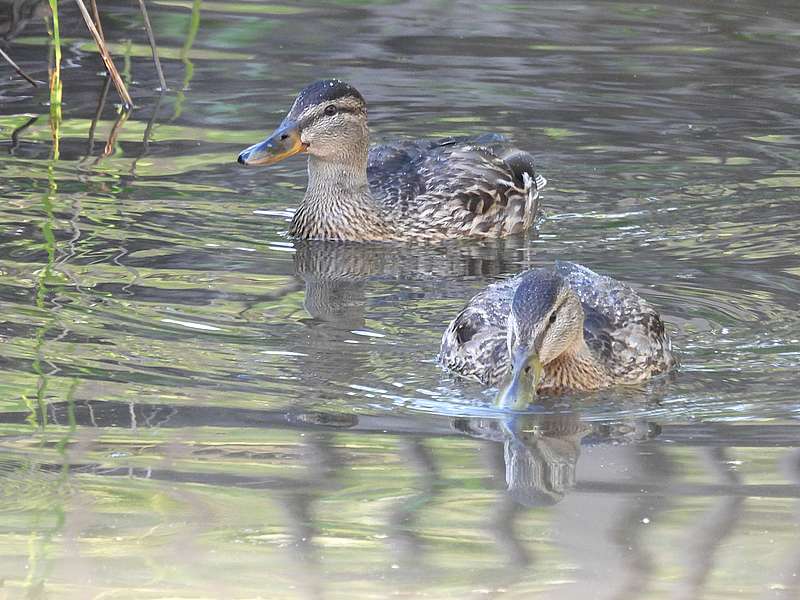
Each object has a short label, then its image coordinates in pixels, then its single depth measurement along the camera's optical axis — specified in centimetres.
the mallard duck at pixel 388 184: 1215
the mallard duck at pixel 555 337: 822
